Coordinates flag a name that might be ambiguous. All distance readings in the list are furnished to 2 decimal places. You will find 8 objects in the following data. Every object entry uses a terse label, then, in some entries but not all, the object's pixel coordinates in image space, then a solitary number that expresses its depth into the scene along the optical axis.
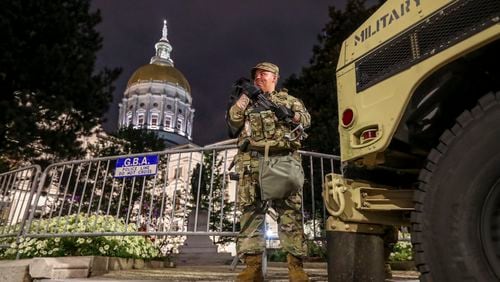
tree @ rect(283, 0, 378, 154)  11.08
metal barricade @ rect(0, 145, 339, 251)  5.52
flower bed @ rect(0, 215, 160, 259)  5.56
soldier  3.30
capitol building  87.94
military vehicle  1.74
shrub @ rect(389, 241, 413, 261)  8.16
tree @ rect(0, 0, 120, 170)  12.12
